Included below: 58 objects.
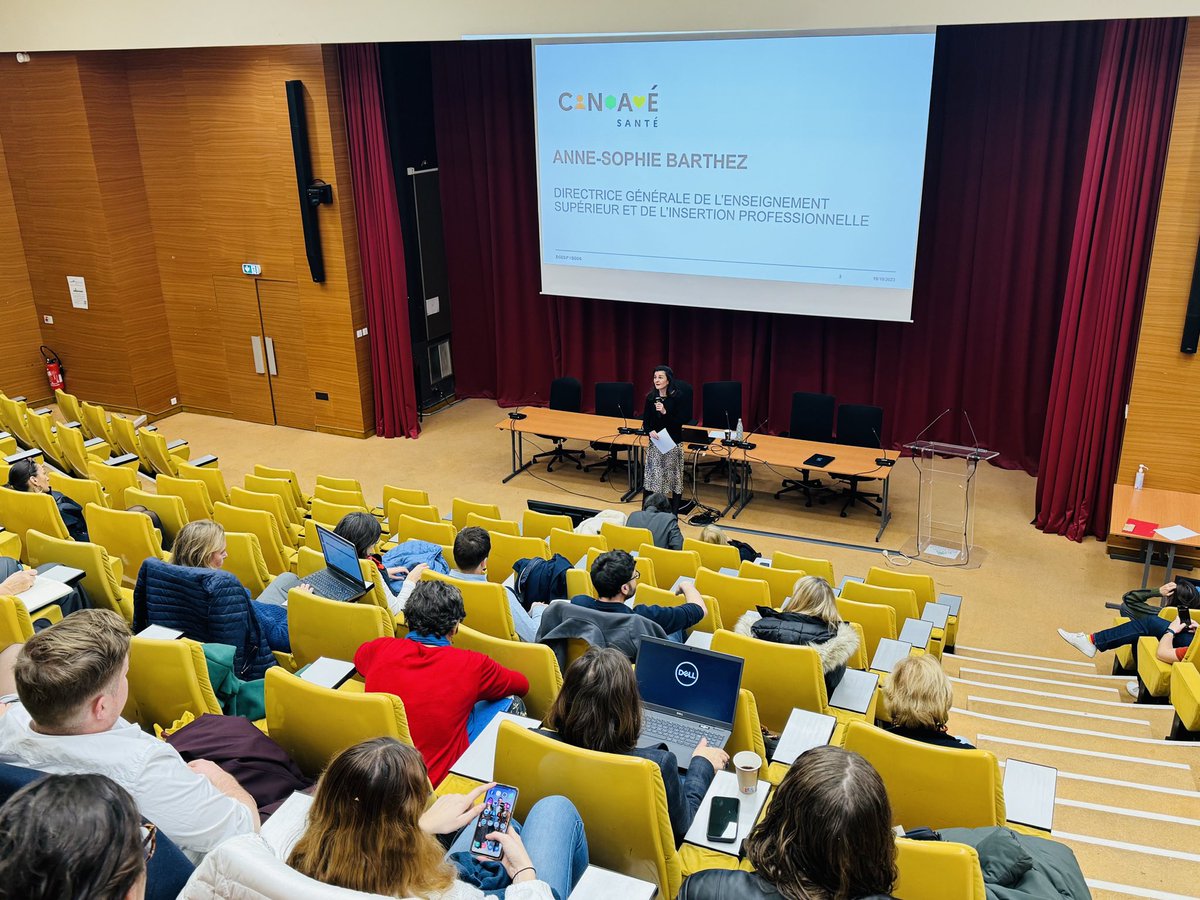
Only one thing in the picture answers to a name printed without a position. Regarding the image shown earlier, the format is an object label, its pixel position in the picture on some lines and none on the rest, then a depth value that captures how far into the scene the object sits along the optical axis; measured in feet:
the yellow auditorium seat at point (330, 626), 14.37
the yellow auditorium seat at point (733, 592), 18.29
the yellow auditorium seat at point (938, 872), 8.54
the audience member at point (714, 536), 22.30
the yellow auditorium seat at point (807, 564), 21.81
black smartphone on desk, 10.23
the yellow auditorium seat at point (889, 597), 20.11
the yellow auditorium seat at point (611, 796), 9.43
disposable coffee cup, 10.78
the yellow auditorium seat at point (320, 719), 10.69
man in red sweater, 11.79
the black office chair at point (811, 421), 32.81
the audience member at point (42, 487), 21.59
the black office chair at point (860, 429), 31.91
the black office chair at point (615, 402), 35.42
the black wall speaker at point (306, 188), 35.17
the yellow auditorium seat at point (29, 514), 19.94
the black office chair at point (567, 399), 36.22
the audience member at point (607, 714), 10.02
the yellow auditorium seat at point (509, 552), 21.01
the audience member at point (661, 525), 22.66
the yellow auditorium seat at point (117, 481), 24.68
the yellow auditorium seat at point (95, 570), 16.76
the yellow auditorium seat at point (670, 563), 20.43
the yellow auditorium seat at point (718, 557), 21.53
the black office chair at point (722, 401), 34.24
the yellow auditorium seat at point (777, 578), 20.08
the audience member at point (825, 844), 7.64
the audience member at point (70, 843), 5.90
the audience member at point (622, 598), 15.44
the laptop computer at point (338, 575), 16.90
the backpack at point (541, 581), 18.40
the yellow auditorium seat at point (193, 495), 23.50
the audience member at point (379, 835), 7.69
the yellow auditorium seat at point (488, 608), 15.89
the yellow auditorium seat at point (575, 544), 21.58
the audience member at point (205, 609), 14.40
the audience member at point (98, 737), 8.93
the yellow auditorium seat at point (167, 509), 21.72
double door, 38.70
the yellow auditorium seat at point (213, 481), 25.55
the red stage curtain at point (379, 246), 35.40
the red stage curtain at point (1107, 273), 26.66
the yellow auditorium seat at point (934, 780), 10.69
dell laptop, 12.03
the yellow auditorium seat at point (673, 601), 17.04
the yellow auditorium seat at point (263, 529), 21.08
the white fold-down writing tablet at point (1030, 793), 11.23
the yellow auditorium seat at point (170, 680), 11.89
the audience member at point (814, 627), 14.69
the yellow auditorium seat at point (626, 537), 22.27
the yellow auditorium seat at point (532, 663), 13.16
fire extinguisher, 41.60
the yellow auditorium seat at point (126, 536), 19.33
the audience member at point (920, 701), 11.68
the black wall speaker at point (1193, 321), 25.64
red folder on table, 24.97
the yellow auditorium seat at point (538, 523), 24.47
